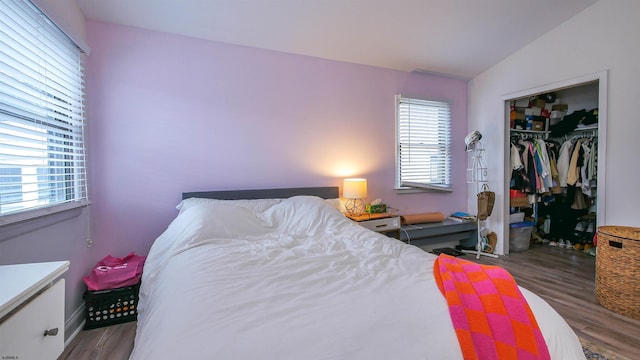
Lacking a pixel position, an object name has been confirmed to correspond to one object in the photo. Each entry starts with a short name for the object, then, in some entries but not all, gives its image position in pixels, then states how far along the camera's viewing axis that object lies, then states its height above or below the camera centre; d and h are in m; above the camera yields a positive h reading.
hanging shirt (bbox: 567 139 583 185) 3.70 +0.10
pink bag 2.10 -0.77
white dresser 0.68 -0.37
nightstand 3.05 -0.54
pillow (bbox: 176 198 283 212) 2.41 -0.25
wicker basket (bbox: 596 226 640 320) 2.09 -0.78
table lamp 3.10 -0.17
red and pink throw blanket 0.90 -0.50
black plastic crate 2.04 -0.98
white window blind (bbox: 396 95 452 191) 3.73 +0.41
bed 0.81 -0.47
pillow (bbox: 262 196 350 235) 2.28 -0.37
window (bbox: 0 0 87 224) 1.43 +0.38
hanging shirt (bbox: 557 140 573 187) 3.81 +0.15
